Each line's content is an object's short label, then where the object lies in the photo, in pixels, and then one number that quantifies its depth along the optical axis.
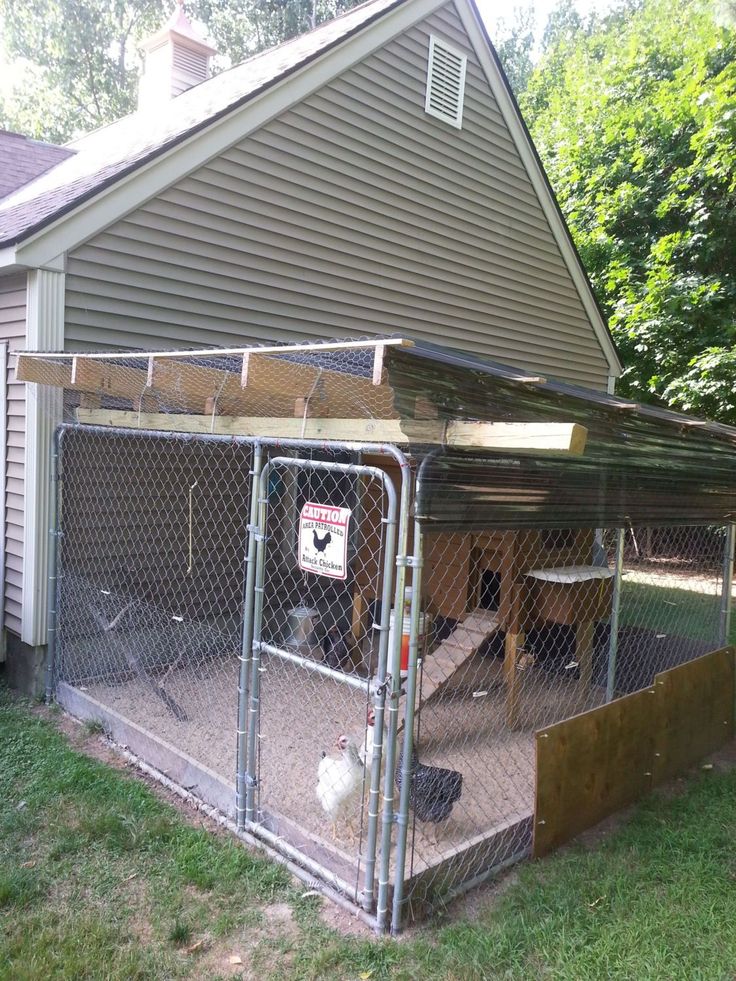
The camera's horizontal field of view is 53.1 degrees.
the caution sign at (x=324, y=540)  3.17
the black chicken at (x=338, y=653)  6.00
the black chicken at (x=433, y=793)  3.51
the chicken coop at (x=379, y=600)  3.03
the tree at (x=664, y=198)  12.02
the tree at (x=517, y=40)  32.54
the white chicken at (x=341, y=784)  3.43
